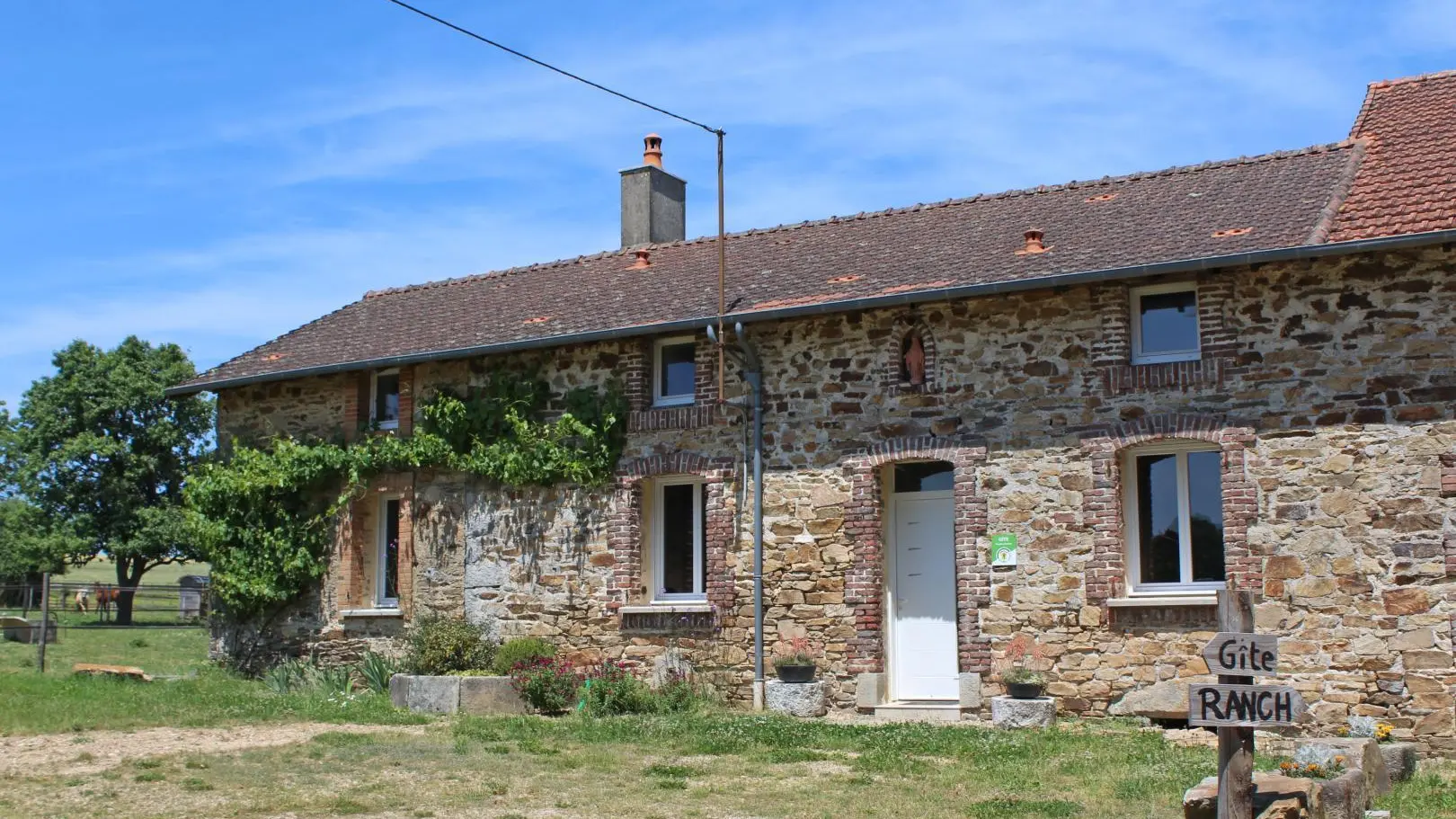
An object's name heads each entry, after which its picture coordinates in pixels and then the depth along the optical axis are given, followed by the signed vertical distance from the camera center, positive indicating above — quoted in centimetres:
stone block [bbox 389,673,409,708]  1501 -138
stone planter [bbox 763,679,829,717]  1414 -138
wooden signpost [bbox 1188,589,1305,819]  704 -71
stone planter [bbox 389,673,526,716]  1459 -139
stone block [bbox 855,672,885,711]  1417 -131
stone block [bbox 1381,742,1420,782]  989 -140
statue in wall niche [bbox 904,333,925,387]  1434 +191
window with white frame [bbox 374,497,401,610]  1792 +0
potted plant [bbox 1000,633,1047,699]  1306 -105
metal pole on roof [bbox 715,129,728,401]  1488 +292
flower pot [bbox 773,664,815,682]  1426 -114
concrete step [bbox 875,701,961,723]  1381 -149
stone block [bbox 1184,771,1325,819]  739 -125
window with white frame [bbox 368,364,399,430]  1808 +198
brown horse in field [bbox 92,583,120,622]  2982 -91
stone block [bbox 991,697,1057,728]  1292 -139
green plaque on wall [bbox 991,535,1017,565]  1368 +6
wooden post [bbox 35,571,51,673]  1795 -65
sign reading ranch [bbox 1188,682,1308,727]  697 -72
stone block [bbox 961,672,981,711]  1366 -129
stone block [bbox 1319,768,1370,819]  793 -132
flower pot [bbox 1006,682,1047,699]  1307 -120
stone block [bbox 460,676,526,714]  1461 -141
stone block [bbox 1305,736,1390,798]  904 -127
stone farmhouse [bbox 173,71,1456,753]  1222 +101
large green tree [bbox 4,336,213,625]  3834 +284
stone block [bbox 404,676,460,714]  1458 -139
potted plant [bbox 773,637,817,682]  1423 -107
